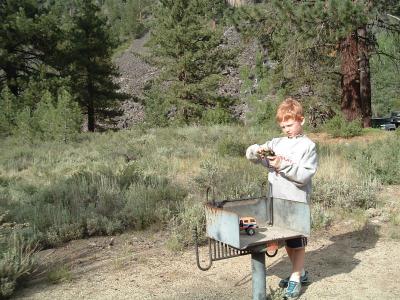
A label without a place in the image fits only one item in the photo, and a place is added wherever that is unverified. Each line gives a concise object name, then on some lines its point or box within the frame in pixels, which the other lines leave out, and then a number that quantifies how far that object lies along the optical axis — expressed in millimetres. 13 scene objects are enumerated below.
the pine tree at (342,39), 11523
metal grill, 3449
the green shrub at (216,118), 20859
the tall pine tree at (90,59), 25391
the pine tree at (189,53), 28688
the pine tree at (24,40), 21859
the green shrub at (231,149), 10741
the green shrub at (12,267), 4012
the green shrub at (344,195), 6703
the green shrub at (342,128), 13336
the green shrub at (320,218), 5973
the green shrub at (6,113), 17641
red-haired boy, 3733
